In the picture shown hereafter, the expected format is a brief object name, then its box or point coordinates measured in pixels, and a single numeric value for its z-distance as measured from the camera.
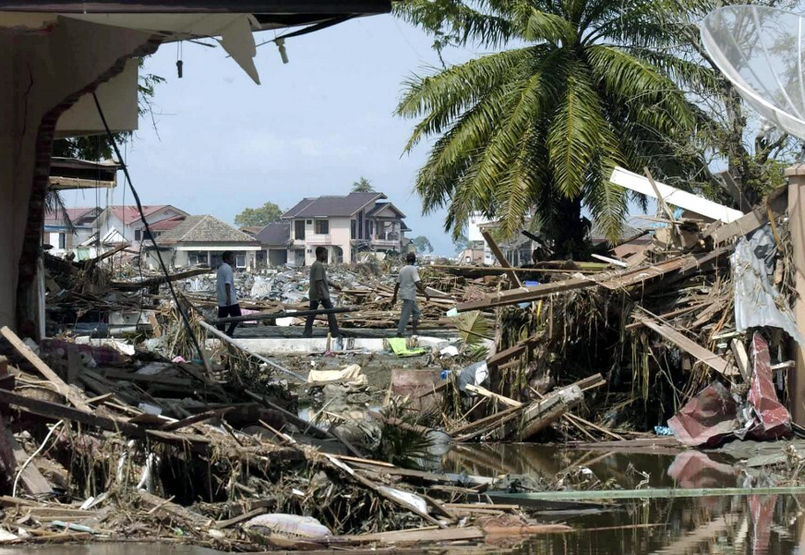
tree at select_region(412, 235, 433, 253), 181.88
